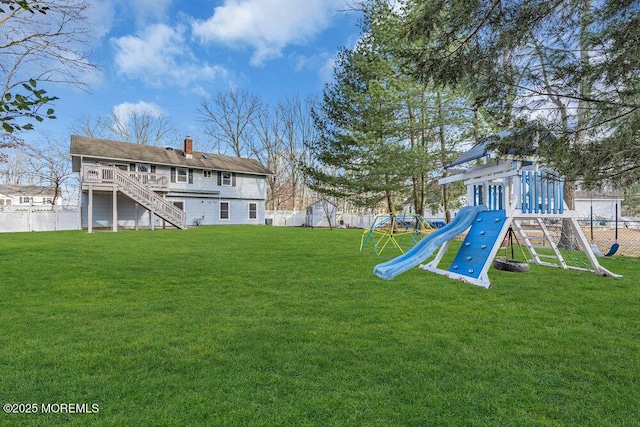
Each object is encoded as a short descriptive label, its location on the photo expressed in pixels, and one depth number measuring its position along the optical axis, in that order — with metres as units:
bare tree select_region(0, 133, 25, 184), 33.54
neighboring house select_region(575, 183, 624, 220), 33.88
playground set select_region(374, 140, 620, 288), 5.73
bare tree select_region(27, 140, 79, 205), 29.80
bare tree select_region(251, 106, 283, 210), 36.19
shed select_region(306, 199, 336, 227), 27.38
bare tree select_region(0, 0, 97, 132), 7.33
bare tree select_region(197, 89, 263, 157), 35.25
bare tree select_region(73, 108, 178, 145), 33.41
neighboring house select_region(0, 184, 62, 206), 36.34
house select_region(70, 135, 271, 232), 18.38
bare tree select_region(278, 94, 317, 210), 35.62
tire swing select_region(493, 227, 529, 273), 6.70
